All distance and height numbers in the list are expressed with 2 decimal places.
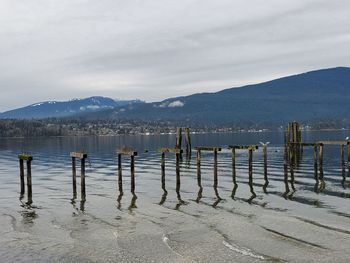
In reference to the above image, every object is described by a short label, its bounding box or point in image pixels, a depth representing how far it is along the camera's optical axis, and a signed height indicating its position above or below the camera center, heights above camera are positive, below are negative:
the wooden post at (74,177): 34.34 -3.53
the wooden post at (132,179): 34.94 -3.83
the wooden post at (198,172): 38.70 -3.84
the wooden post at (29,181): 33.07 -3.60
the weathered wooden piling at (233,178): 35.96 -4.49
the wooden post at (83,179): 33.44 -3.58
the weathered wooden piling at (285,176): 35.25 -4.35
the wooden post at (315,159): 41.99 -3.25
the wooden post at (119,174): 35.53 -3.44
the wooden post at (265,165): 39.75 -3.44
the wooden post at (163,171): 37.26 -3.45
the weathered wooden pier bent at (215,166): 36.46 -3.21
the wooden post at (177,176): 35.76 -3.78
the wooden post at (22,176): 35.82 -3.54
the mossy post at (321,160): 42.44 -3.23
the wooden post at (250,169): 38.34 -3.57
